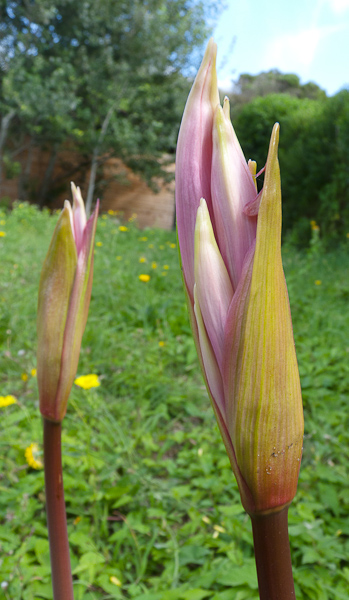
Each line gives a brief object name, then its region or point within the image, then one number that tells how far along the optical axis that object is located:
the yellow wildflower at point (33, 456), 1.11
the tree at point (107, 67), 8.26
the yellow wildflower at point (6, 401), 1.18
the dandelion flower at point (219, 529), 1.01
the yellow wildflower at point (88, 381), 1.16
